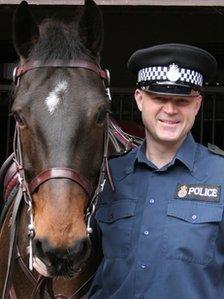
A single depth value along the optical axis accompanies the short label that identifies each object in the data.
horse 2.39
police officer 2.42
